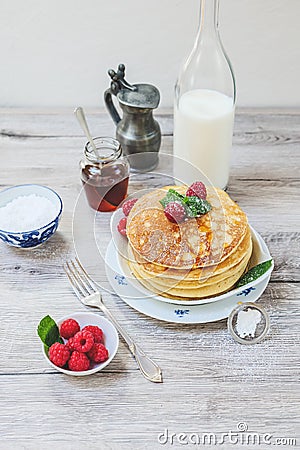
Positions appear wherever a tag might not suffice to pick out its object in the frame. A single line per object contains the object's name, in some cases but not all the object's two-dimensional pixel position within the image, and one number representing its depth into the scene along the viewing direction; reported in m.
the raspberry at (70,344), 1.08
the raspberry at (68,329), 1.12
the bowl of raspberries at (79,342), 1.07
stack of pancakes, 1.18
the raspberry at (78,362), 1.06
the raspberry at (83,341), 1.07
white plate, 1.16
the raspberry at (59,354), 1.06
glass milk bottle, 1.42
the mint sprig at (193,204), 1.24
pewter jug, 1.53
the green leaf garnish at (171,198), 1.25
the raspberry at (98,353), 1.08
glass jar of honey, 1.47
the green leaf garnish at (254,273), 1.22
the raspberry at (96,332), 1.12
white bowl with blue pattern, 1.32
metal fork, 1.09
